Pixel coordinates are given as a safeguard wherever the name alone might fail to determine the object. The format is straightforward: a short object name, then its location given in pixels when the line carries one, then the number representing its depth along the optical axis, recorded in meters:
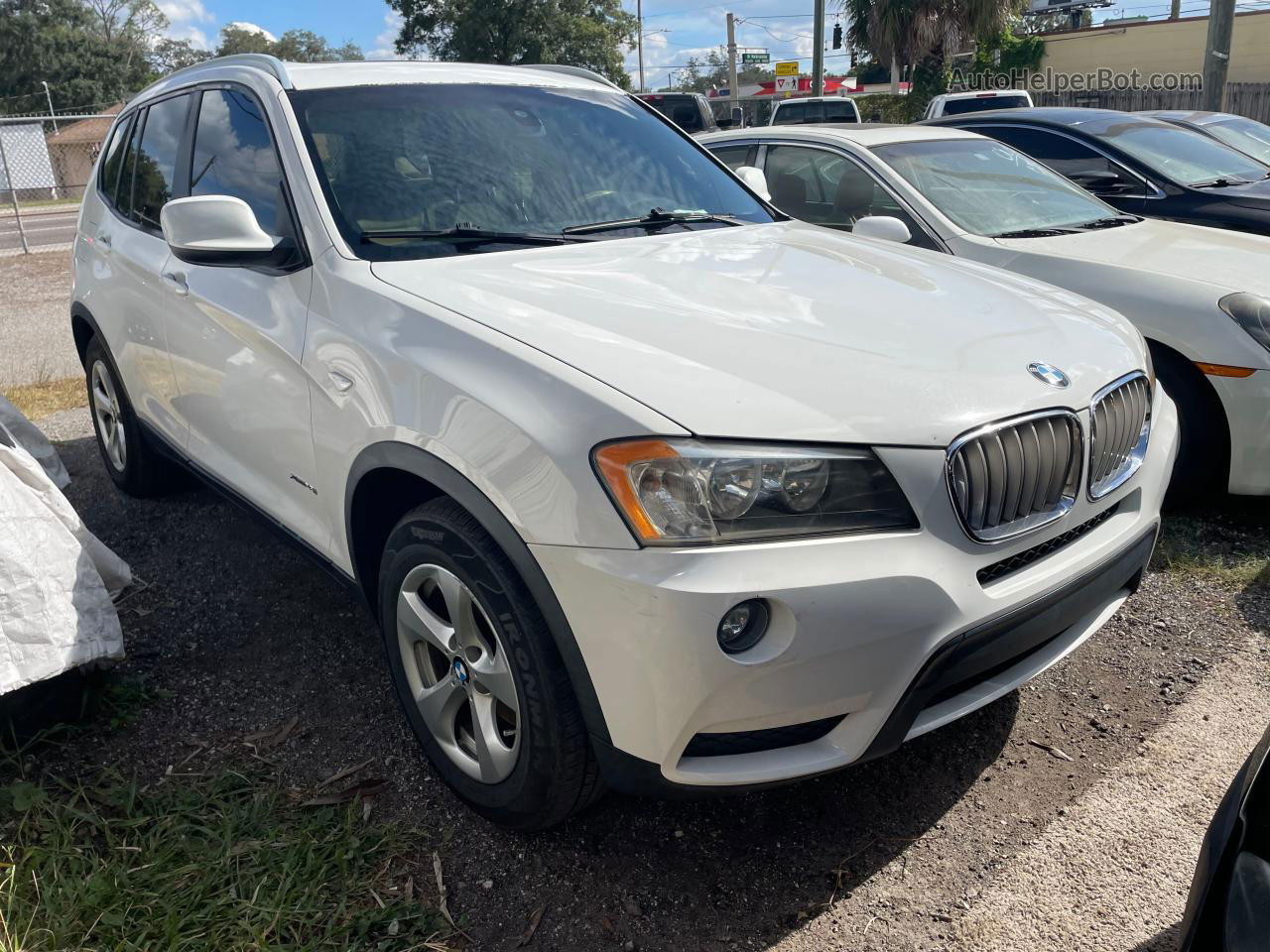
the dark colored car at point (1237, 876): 1.34
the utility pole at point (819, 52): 23.33
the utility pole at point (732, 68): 39.11
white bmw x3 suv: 1.94
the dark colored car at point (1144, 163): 6.20
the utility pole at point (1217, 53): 12.65
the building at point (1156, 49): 28.79
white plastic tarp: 2.61
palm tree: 25.53
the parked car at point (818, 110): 18.23
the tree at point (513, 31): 45.72
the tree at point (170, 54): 67.44
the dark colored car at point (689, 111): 17.25
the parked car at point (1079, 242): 3.94
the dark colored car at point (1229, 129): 8.22
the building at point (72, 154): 39.59
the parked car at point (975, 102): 14.79
